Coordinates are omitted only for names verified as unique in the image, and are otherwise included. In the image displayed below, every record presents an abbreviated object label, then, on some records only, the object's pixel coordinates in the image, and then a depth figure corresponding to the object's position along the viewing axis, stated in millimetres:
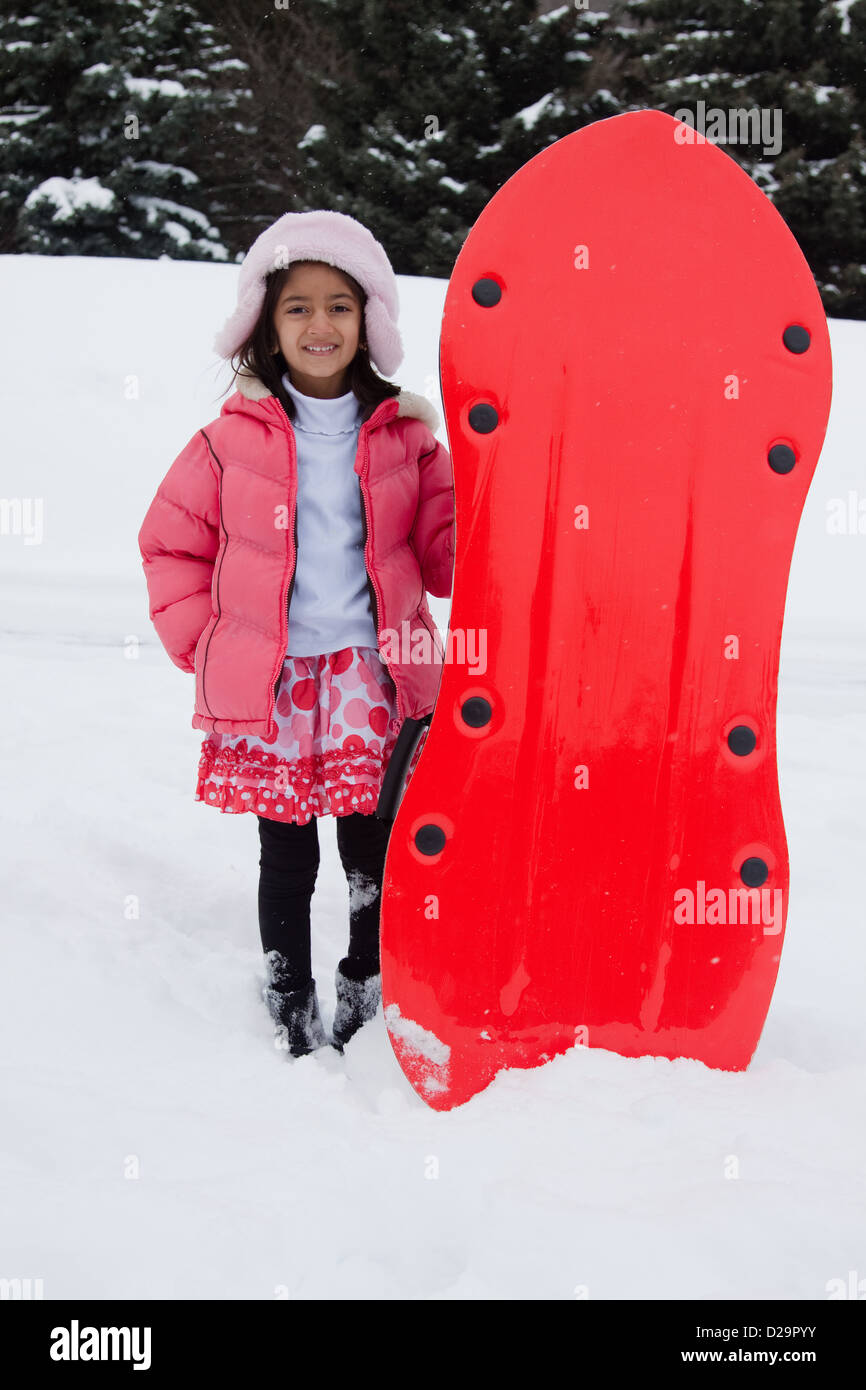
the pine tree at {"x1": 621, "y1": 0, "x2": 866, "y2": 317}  12305
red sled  1635
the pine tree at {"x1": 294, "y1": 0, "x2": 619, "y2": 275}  12727
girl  1673
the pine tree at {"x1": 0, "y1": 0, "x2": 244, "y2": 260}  12312
